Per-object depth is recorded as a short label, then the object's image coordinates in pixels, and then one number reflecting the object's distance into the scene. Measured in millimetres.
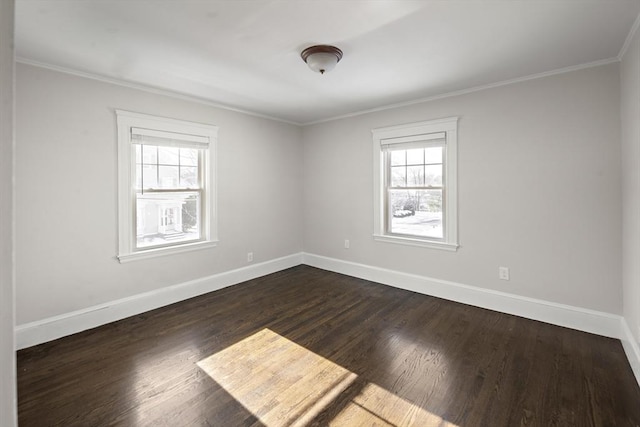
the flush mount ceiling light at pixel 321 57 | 2457
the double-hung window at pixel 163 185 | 3281
